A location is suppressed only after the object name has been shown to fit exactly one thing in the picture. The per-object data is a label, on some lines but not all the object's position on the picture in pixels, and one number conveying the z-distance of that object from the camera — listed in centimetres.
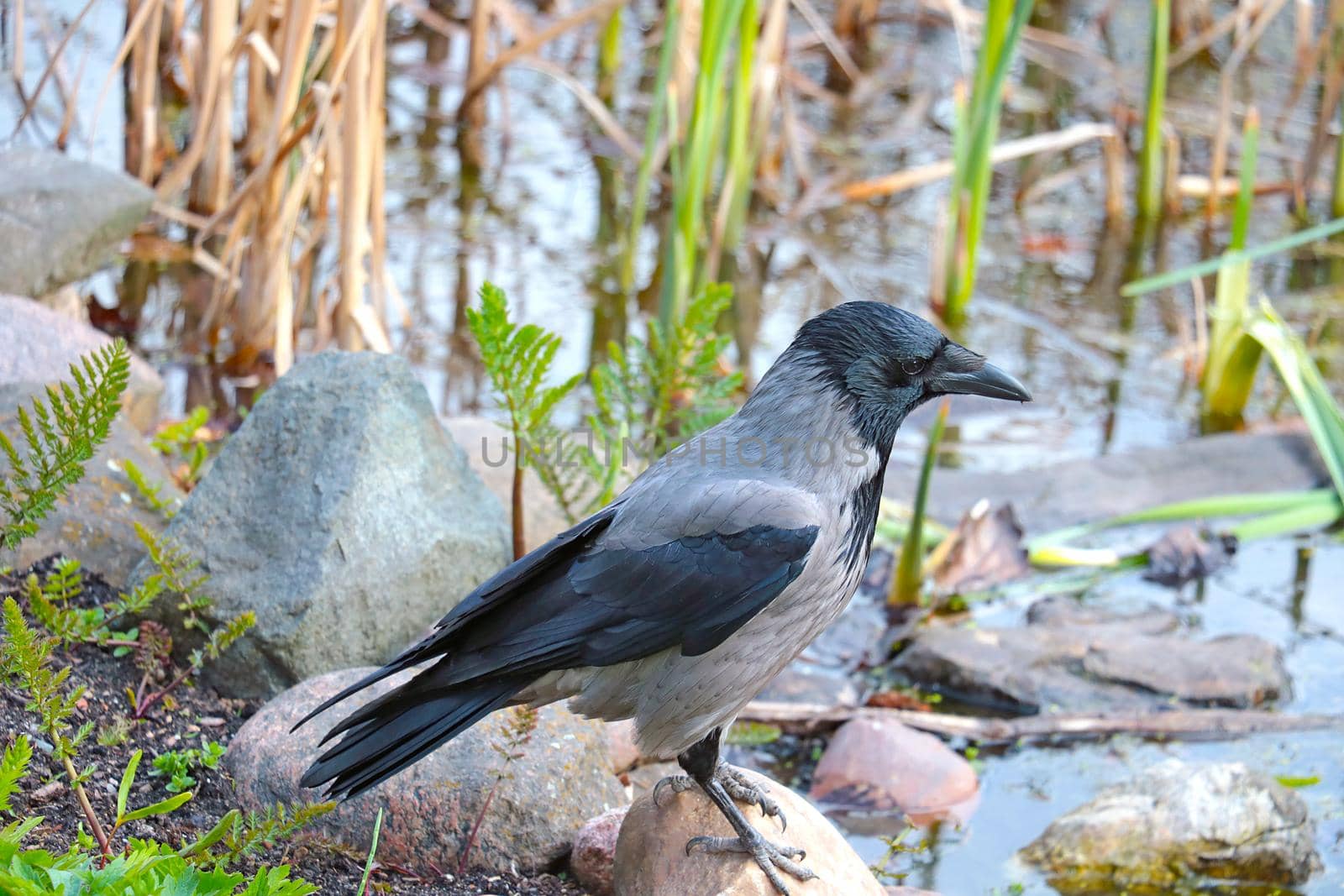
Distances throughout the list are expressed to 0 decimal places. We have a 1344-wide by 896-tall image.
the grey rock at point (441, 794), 616
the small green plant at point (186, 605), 651
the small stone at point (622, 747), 763
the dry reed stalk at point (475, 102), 1499
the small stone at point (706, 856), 593
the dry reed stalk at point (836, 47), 1442
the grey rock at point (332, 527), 710
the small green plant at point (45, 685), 497
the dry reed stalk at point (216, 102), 1094
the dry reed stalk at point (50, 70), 1019
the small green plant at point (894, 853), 661
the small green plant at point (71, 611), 572
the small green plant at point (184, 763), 612
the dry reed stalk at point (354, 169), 931
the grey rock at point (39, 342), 846
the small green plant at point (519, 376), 764
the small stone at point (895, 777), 797
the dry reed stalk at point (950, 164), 1441
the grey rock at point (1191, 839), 745
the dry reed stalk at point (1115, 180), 1555
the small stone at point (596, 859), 631
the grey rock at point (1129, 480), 1112
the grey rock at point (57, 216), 1053
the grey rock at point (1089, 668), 896
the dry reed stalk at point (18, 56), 1124
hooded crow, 570
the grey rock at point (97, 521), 729
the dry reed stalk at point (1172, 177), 1534
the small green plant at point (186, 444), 876
